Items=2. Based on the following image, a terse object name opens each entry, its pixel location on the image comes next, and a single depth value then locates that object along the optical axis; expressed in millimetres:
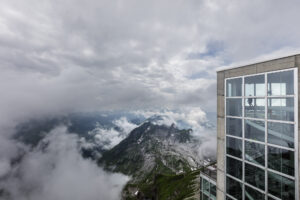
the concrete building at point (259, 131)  12234
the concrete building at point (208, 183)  23078
